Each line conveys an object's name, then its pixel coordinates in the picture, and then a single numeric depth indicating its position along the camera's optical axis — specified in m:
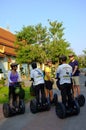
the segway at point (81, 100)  3.73
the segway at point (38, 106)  3.49
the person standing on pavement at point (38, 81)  3.51
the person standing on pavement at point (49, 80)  3.89
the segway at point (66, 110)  3.07
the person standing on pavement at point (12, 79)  3.46
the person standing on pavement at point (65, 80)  3.18
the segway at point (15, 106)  3.42
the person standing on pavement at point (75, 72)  3.96
